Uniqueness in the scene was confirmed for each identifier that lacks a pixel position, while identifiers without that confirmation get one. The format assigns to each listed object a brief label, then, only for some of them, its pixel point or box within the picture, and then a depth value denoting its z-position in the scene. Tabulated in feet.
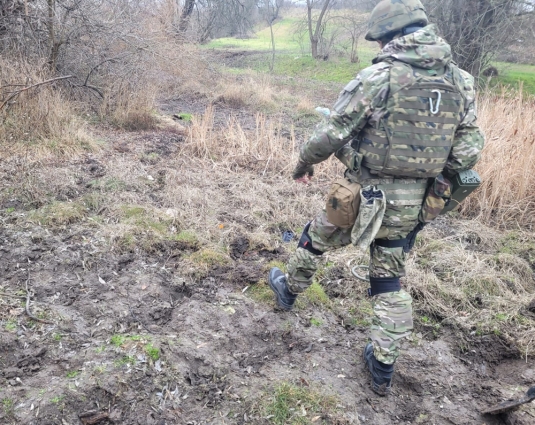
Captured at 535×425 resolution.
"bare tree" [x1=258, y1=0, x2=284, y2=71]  93.89
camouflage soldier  6.42
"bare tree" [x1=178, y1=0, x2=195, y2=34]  39.04
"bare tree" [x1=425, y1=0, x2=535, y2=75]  40.91
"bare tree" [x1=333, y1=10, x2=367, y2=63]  63.62
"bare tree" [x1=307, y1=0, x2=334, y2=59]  67.56
